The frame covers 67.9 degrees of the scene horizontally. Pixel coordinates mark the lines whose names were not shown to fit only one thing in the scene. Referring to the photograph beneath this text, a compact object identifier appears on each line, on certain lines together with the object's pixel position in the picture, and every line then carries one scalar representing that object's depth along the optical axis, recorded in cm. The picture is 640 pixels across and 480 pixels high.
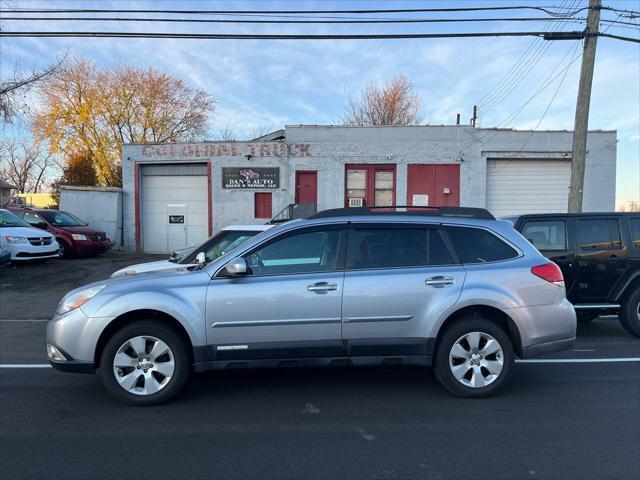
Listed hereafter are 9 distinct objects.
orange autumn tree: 3344
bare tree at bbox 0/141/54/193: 6371
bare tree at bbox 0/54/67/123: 1575
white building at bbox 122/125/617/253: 1786
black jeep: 705
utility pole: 1166
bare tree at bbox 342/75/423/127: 3797
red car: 1616
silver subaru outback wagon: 437
